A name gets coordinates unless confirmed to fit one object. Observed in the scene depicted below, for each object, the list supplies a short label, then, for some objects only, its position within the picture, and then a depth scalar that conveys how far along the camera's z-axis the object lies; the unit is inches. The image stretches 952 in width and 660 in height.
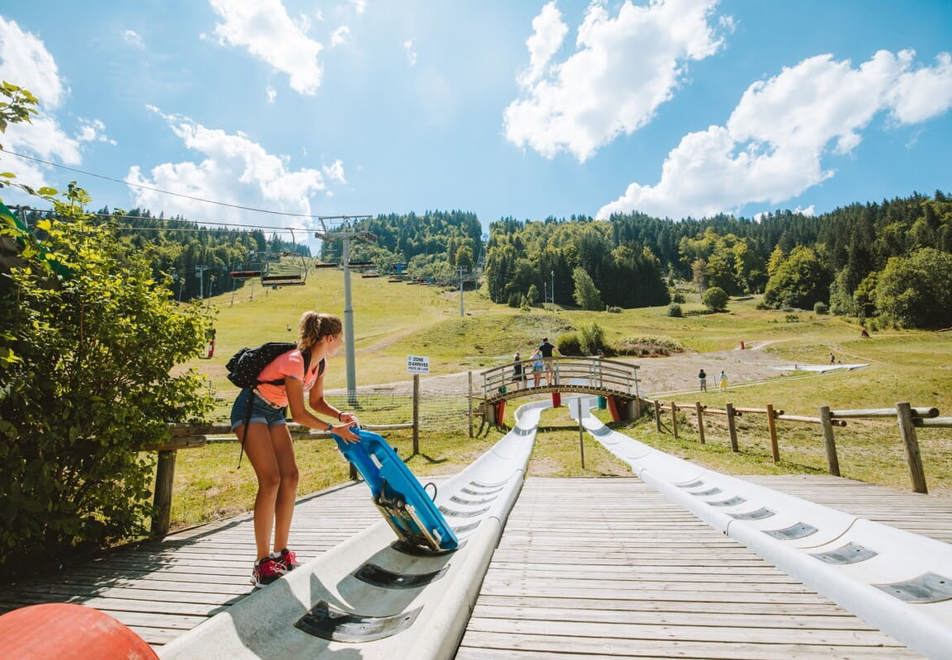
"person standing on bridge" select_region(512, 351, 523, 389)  834.4
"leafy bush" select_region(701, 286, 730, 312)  3961.6
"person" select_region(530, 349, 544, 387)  840.5
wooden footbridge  805.9
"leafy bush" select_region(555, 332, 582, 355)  1842.0
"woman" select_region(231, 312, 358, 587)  129.3
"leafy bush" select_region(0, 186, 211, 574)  145.3
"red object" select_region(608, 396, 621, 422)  861.7
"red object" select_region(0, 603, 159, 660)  53.8
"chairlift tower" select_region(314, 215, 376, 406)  903.7
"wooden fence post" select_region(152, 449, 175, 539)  201.3
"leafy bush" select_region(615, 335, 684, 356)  1857.8
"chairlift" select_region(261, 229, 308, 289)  973.2
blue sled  141.5
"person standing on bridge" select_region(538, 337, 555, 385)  850.8
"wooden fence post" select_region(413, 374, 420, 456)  493.7
